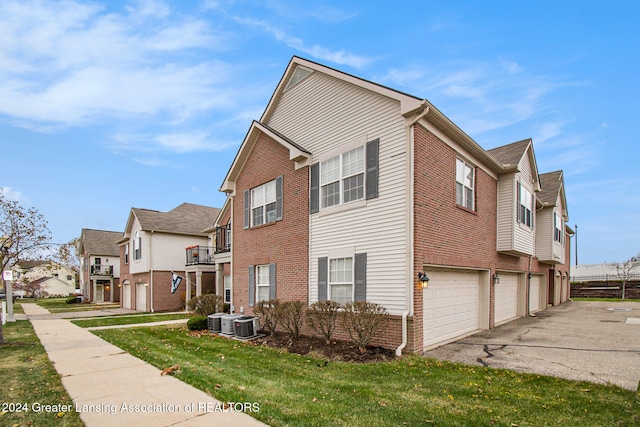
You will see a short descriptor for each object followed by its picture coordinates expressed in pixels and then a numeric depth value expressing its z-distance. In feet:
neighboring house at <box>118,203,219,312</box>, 81.71
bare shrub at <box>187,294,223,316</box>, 52.13
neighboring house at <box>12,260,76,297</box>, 208.23
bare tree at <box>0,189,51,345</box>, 45.07
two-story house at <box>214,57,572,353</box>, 29.58
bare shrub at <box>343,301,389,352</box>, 28.55
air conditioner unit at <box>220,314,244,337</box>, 41.34
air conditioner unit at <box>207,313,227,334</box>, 43.99
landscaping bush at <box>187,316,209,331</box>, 45.78
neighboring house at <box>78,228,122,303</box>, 126.00
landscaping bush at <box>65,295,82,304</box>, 125.80
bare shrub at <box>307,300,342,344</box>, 31.96
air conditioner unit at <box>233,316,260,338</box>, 39.11
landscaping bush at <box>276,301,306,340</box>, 35.88
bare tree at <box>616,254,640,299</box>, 109.12
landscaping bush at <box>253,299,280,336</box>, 37.72
